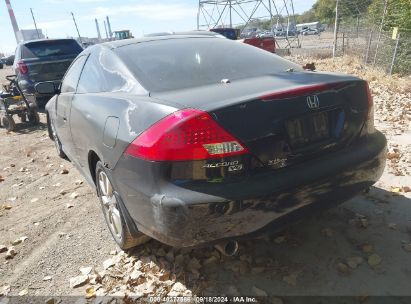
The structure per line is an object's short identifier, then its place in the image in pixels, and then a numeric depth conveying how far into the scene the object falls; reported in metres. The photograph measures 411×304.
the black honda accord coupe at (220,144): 2.10
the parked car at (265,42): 15.62
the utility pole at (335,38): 15.01
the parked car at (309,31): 52.91
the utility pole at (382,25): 11.67
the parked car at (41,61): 9.19
